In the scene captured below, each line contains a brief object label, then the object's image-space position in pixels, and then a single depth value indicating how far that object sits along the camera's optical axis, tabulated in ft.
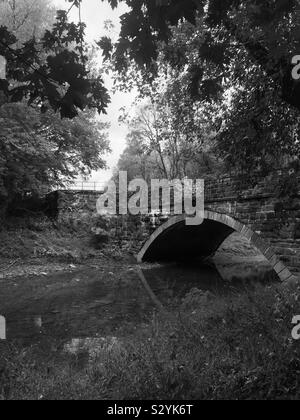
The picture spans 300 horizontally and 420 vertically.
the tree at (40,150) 43.73
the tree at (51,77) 8.85
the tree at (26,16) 56.24
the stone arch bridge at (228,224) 30.17
